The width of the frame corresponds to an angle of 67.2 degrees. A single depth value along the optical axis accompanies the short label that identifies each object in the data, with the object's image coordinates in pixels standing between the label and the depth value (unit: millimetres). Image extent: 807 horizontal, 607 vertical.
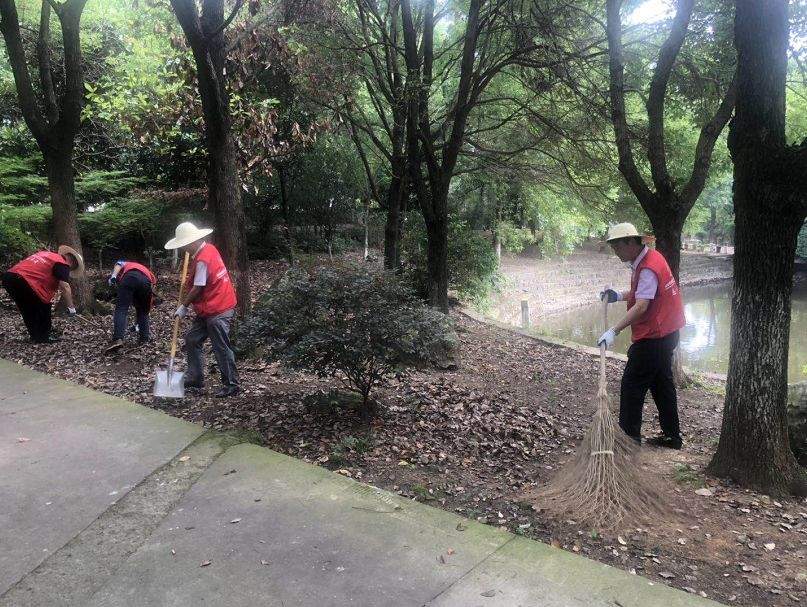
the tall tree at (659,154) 7270
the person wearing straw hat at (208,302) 5711
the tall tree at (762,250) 3908
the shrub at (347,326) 4613
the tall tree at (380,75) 9969
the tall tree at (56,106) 8719
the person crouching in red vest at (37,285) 7672
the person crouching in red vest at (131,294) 7570
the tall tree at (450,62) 8609
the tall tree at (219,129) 6312
